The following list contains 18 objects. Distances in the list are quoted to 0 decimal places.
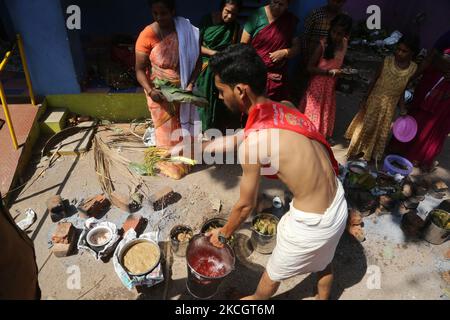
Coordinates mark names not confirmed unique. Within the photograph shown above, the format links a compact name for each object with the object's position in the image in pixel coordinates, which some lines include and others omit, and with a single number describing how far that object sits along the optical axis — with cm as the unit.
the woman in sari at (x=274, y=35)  427
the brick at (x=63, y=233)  346
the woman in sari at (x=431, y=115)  432
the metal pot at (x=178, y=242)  343
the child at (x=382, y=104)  417
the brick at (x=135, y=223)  366
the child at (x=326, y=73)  435
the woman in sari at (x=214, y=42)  414
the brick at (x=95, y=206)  380
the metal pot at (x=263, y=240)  348
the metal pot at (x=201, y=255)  291
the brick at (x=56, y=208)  376
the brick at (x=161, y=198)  401
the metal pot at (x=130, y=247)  288
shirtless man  215
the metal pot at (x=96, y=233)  337
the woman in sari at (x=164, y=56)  372
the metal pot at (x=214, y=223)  345
